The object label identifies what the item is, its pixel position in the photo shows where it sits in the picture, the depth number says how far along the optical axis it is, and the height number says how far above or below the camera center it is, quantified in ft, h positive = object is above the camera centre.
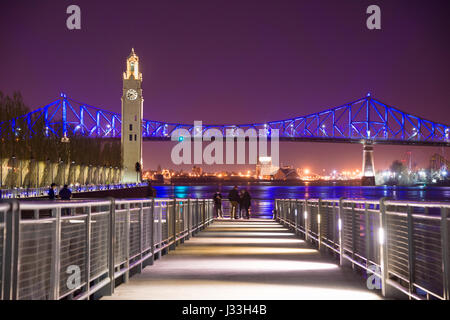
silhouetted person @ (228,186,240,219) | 110.73 +0.75
